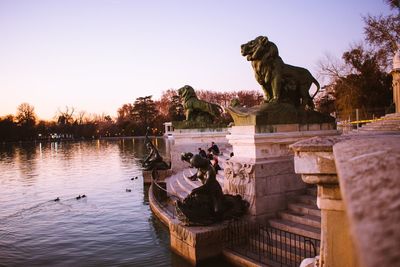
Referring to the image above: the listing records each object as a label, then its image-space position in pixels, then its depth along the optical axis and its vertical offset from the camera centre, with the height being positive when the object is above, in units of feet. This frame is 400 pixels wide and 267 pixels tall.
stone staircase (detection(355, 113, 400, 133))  38.84 -0.15
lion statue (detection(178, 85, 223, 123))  58.23 +3.76
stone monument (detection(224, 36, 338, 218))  25.08 -0.30
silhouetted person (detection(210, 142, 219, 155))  51.19 -3.00
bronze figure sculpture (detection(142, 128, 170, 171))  54.54 -4.98
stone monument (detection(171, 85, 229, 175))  58.03 +0.62
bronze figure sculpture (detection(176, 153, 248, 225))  23.90 -5.27
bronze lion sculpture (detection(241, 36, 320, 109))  27.43 +4.26
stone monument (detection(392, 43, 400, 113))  74.25 +9.97
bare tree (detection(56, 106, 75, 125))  390.62 +18.80
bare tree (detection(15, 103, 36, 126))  338.28 +21.02
